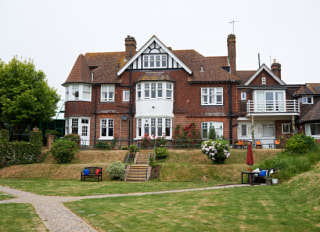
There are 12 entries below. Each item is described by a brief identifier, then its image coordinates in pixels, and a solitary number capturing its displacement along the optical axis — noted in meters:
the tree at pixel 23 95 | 31.42
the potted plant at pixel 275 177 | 18.75
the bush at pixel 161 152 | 26.97
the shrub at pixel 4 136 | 26.59
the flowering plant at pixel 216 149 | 24.39
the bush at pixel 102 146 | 31.04
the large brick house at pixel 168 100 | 31.44
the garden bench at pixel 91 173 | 22.61
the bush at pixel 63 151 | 26.50
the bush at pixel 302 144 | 24.31
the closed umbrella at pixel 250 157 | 20.84
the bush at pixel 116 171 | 22.80
